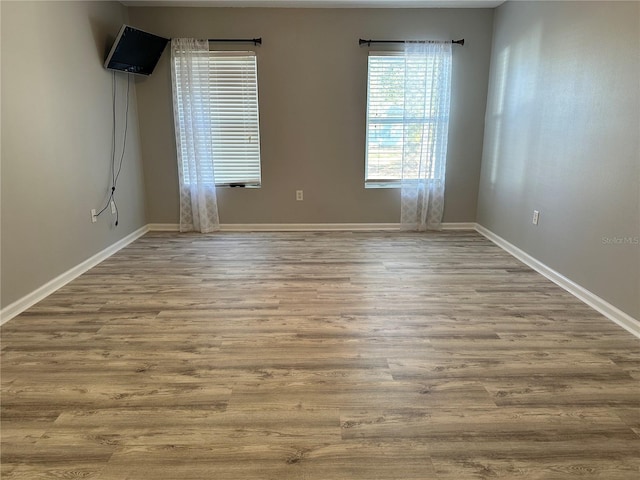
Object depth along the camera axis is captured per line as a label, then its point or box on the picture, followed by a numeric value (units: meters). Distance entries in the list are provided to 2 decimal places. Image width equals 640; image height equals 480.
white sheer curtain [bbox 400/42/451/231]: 4.36
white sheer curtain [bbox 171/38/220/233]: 4.34
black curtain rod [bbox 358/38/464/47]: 4.34
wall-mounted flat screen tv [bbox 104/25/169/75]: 3.72
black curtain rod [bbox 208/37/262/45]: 4.34
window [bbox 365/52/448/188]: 4.42
